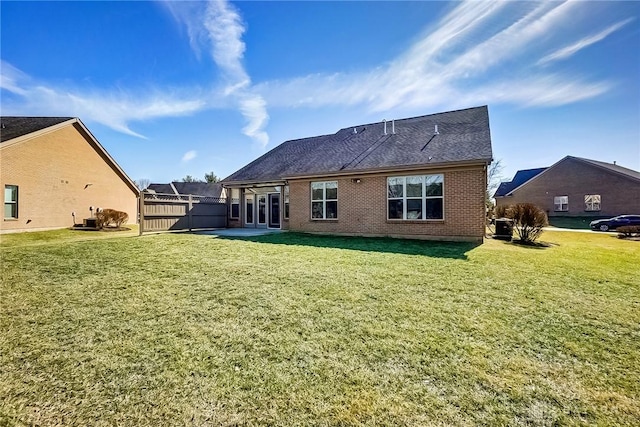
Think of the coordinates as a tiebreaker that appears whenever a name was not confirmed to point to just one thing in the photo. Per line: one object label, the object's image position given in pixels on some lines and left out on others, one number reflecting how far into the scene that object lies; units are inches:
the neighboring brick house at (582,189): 1165.1
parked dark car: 869.8
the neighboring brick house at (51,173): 618.8
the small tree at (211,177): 2205.1
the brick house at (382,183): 443.8
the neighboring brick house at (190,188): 1577.3
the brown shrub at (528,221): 458.0
